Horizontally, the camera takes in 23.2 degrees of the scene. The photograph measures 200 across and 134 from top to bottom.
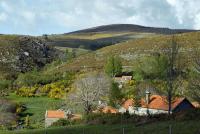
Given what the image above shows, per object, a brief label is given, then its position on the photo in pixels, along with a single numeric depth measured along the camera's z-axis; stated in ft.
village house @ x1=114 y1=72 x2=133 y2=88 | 406.50
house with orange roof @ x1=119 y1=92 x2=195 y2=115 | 261.65
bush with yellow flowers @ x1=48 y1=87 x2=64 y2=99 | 399.28
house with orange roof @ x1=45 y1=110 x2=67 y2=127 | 280.59
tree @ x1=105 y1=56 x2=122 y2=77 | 442.09
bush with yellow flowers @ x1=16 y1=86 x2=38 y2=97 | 416.07
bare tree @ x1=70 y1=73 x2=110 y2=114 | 266.36
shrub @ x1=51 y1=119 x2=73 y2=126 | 194.59
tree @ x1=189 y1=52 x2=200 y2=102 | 204.60
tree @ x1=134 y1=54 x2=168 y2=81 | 224.94
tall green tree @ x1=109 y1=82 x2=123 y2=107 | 267.80
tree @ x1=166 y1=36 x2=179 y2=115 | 187.93
